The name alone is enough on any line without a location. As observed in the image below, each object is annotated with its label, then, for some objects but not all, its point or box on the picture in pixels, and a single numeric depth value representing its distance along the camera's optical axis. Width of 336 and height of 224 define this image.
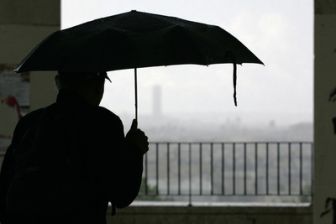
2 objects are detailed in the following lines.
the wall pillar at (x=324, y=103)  10.82
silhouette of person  5.48
